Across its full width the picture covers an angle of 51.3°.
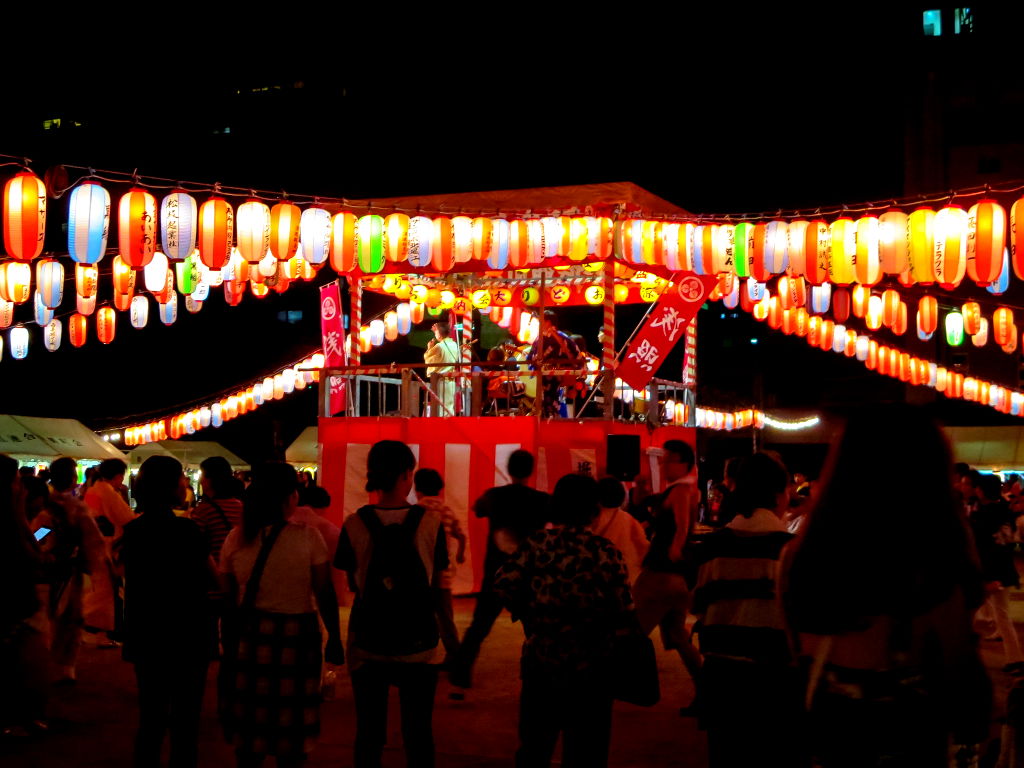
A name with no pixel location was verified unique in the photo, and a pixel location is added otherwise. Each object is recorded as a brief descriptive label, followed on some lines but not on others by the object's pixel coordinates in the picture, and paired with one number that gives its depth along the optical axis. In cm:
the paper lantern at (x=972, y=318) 2158
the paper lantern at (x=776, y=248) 1375
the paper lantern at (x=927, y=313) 1894
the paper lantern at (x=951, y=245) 1178
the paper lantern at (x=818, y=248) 1338
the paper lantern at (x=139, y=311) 1955
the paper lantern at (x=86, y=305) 1650
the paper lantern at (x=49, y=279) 1487
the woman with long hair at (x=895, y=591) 271
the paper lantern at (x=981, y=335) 2191
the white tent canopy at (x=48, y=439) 2522
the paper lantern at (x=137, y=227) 1173
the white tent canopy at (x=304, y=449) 3372
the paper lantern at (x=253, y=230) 1280
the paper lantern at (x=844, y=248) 1288
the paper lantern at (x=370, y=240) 1353
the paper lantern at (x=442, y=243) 1380
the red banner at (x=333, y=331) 1566
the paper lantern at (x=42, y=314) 1630
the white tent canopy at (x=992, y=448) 3188
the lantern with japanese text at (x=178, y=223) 1212
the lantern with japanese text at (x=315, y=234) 1323
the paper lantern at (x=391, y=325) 2181
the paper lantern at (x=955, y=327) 2419
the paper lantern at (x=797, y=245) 1356
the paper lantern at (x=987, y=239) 1153
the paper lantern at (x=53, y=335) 1995
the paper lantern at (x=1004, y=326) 2047
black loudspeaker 1274
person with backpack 468
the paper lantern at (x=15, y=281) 1489
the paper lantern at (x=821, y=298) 1920
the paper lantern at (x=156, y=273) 1588
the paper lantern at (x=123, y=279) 1600
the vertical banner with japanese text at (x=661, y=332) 1397
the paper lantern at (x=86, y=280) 1575
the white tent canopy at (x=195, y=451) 3378
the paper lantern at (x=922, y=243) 1206
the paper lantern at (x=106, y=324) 1986
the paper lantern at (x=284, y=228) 1299
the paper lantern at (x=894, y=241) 1234
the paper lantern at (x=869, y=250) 1262
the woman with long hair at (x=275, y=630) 474
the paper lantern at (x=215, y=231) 1243
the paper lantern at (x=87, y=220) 1110
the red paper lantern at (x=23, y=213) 1097
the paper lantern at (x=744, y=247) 1401
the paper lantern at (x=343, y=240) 1340
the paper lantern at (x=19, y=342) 2089
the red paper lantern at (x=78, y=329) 1923
